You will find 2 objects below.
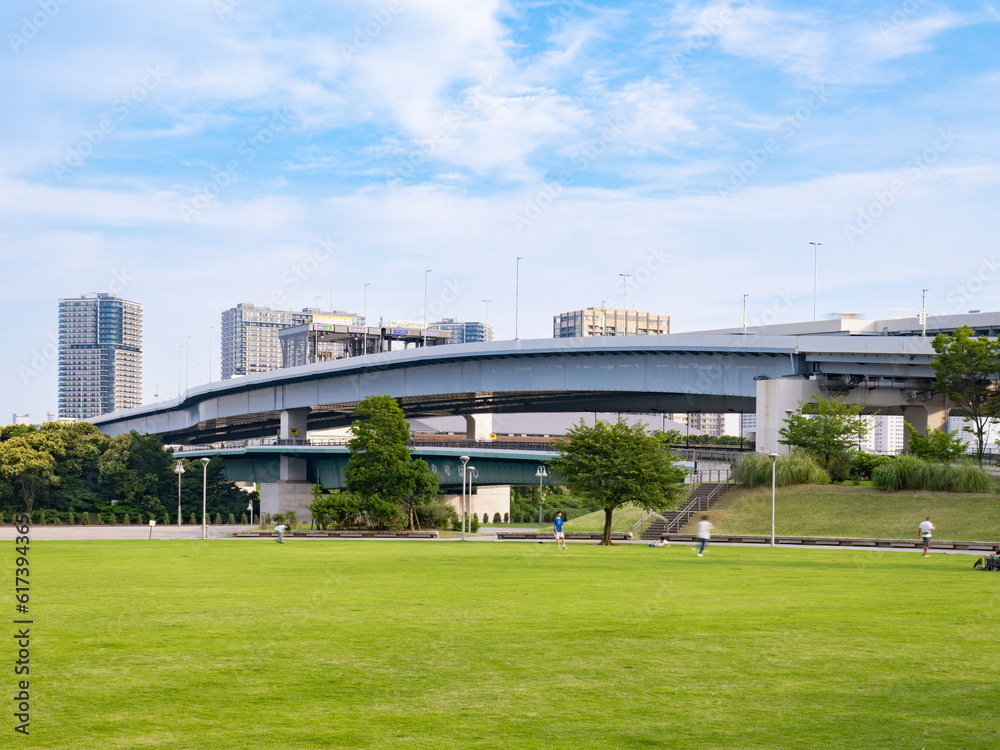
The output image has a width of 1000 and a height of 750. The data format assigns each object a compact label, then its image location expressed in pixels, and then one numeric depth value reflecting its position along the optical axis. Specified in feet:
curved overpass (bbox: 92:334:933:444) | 191.01
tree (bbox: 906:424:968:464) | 169.99
